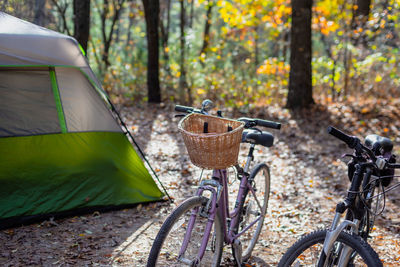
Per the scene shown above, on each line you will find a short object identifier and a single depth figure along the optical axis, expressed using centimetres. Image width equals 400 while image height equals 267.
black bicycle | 221
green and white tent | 411
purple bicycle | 247
